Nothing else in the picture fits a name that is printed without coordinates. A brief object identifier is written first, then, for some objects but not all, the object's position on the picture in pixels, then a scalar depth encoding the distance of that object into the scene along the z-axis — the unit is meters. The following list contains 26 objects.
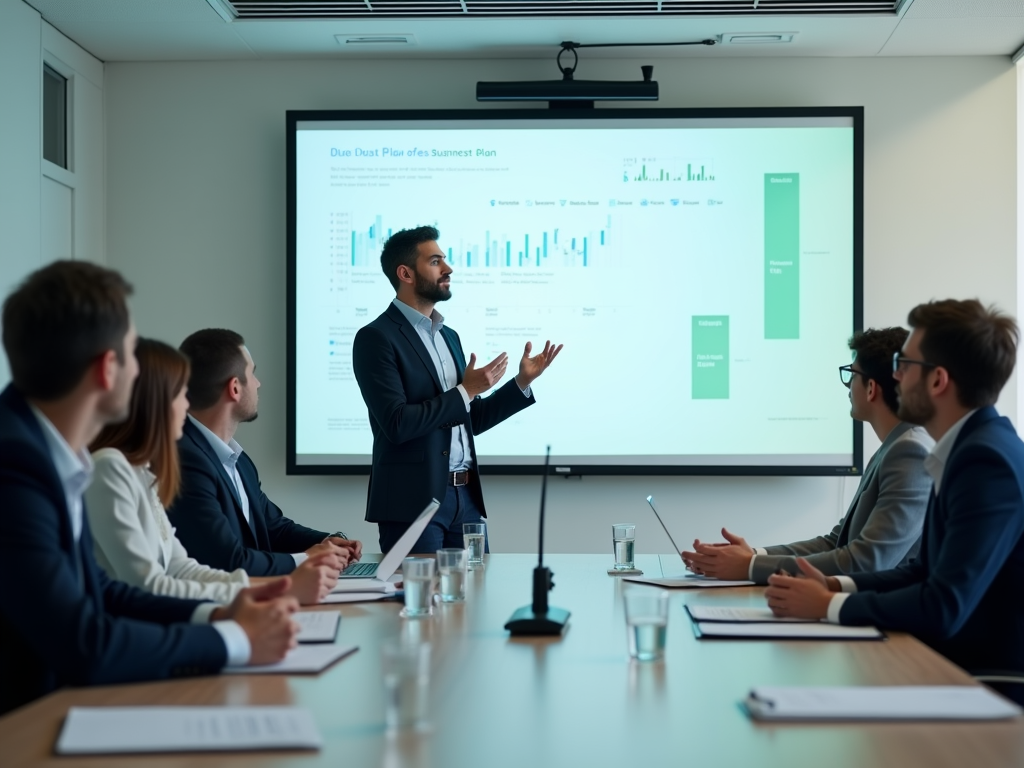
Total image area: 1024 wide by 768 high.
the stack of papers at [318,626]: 1.97
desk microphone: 2.07
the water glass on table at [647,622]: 1.83
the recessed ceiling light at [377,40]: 4.94
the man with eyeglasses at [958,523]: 2.05
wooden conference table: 1.32
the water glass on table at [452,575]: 2.41
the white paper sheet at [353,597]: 2.41
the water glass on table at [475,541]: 2.99
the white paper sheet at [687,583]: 2.65
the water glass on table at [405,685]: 1.43
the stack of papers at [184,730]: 1.33
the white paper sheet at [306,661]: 1.71
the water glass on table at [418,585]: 2.24
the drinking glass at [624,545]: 2.90
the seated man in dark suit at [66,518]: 1.59
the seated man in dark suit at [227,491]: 2.67
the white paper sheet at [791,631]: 2.02
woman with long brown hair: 2.17
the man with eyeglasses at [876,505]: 2.60
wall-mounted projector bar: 5.03
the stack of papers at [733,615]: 2.17
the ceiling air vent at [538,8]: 4.56
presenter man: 3.71
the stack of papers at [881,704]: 1.46
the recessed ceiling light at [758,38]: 4.88
